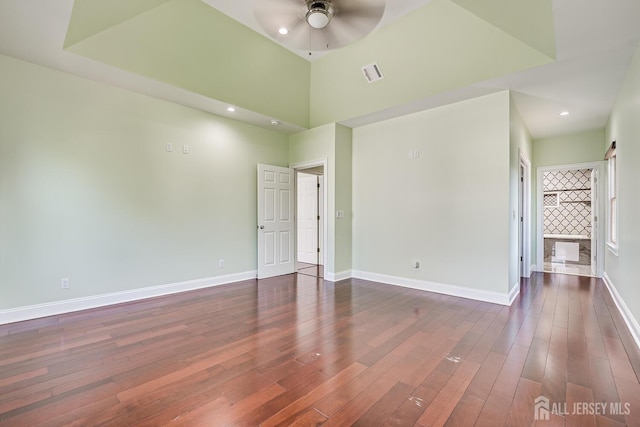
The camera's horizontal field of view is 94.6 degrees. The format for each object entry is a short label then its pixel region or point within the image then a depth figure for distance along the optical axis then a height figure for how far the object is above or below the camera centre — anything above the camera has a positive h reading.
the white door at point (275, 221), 5.24 -0.19
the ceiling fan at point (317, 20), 1.83 +1.25
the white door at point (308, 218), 7.02 -0.17
